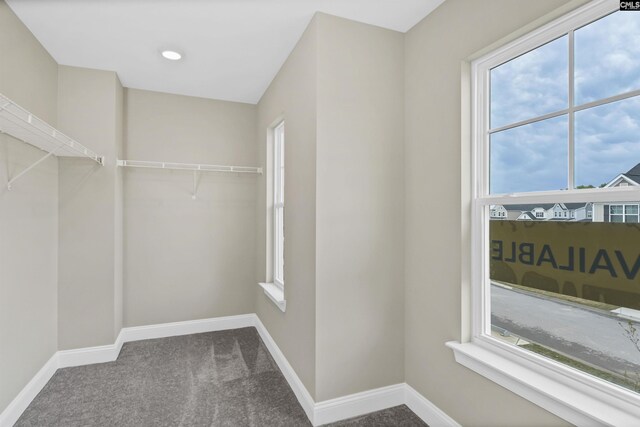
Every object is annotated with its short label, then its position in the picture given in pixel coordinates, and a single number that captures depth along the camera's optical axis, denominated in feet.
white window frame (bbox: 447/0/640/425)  3.75
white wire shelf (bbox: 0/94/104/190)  4.87
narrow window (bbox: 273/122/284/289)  9.94
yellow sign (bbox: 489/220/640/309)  3.56
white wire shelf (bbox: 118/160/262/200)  9.89
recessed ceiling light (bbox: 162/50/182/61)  7.91
